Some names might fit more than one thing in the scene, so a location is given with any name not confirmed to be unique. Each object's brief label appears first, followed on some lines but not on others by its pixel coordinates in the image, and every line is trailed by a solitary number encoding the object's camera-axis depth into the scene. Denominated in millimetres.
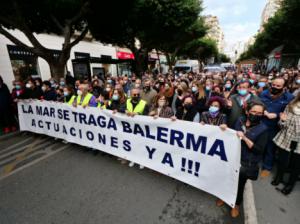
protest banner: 2354
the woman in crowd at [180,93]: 4213
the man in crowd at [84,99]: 4055
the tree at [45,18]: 6555
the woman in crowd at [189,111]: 3617
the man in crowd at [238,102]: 3566
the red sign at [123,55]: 24344
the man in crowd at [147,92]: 4943
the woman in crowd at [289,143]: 2530
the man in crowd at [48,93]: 5414
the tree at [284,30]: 15734
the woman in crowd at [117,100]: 3991
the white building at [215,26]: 109175
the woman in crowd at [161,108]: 3494
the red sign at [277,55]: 31531
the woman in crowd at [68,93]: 4977
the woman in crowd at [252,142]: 2078
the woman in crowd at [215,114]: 2941
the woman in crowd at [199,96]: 3943
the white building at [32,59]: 11451
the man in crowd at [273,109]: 3043
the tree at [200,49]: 36494
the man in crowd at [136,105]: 3541
